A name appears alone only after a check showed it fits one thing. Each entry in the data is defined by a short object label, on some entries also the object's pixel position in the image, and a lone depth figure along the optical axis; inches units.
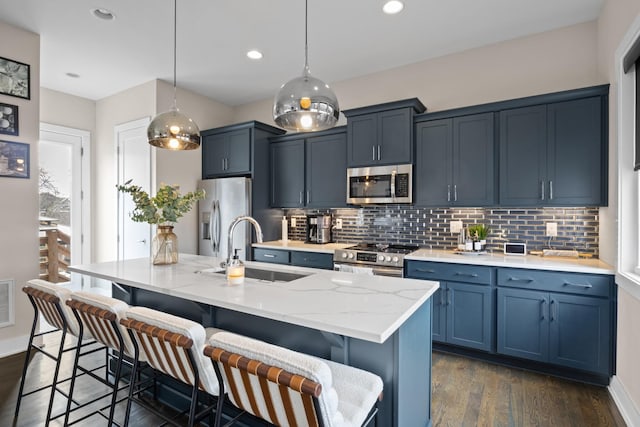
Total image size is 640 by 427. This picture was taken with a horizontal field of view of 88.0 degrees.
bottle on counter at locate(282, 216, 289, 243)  184.7
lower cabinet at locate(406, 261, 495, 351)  113.5
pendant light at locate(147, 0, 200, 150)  95.6
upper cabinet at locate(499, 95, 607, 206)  107.7
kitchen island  54.1
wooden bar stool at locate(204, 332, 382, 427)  38.4
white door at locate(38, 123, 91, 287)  182.8
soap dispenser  76.3
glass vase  100.2
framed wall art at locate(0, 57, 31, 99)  120.6
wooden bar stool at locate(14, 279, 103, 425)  73.7
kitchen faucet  80.0
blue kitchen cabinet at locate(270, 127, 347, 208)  160.7
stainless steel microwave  139.4
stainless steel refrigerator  167.5
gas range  128.6
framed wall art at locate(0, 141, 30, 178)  119.9
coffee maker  170.6
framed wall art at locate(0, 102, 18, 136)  120.2
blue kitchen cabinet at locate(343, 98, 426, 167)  138.4
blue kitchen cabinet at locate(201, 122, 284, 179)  173.9
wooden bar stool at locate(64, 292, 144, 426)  63.7
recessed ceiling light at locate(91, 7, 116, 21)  113.3
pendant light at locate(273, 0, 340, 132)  72.5
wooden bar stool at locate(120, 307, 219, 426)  51.9
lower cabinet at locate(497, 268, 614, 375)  96.9
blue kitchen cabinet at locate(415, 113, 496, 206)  125.4
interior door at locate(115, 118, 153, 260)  174.2
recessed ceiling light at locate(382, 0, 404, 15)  108.1
